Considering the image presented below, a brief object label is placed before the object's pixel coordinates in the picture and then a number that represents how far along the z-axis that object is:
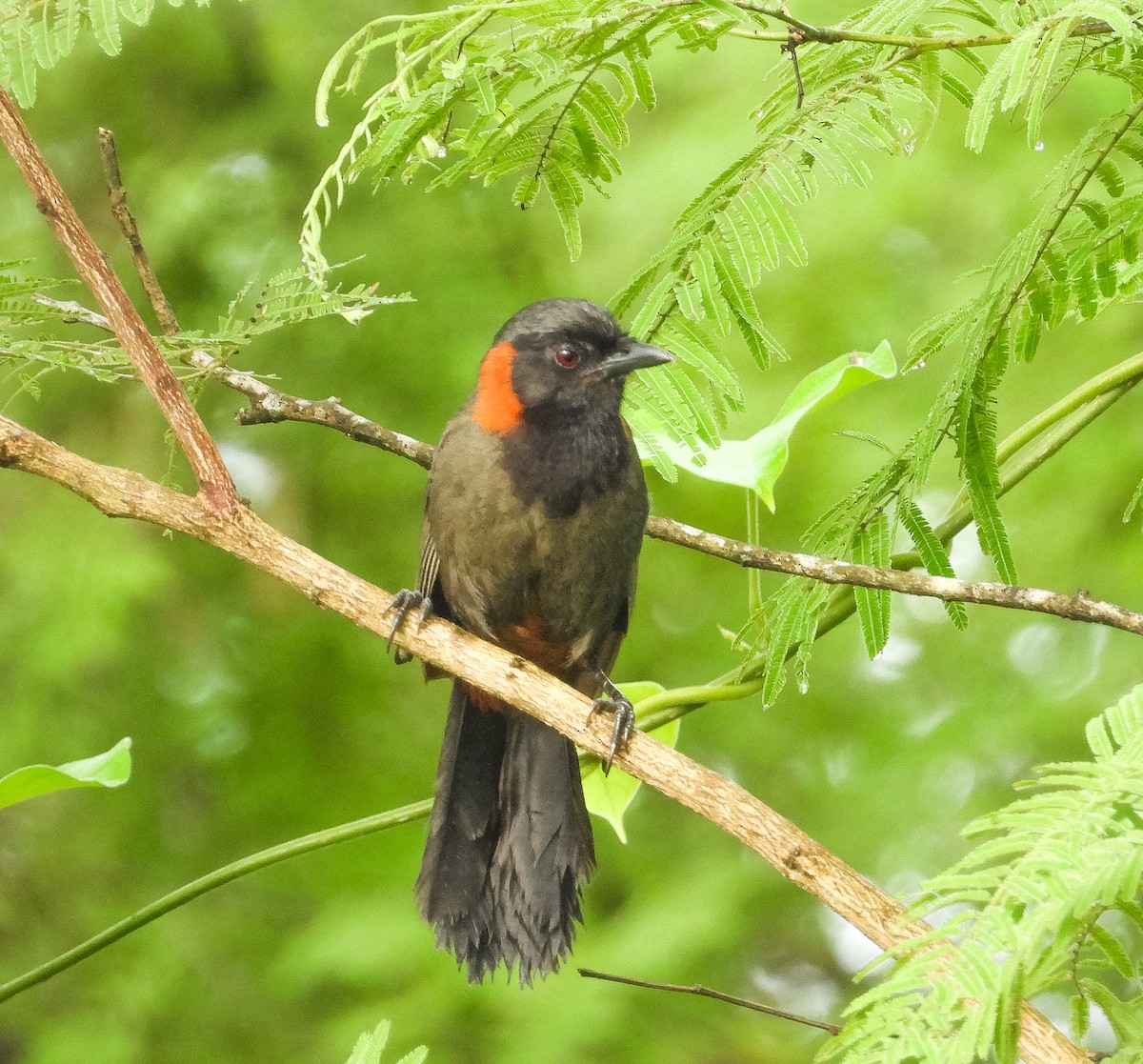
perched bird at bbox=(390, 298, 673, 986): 6.38
